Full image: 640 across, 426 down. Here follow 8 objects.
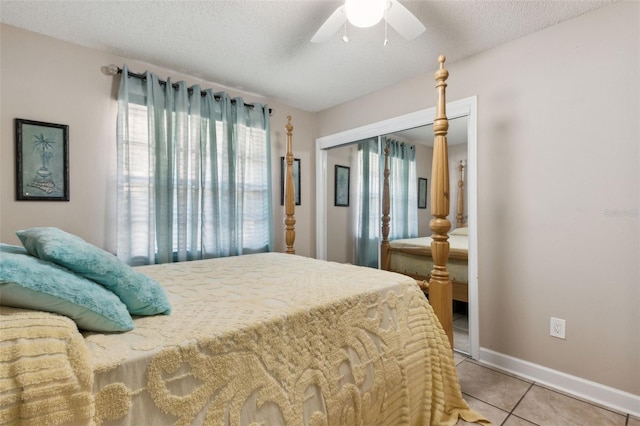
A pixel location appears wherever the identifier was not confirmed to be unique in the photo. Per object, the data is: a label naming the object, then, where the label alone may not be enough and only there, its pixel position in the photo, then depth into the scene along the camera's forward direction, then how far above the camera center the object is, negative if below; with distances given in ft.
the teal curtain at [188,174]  8.29 +1.14
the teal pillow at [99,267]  3.04 -0.59
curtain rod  8.07 +3.76
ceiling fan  5.14 +3.52
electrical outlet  6.58 -2.58
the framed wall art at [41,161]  6.91 +1.20
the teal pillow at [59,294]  2.46 -0.73
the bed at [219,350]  2.27 -1.38
